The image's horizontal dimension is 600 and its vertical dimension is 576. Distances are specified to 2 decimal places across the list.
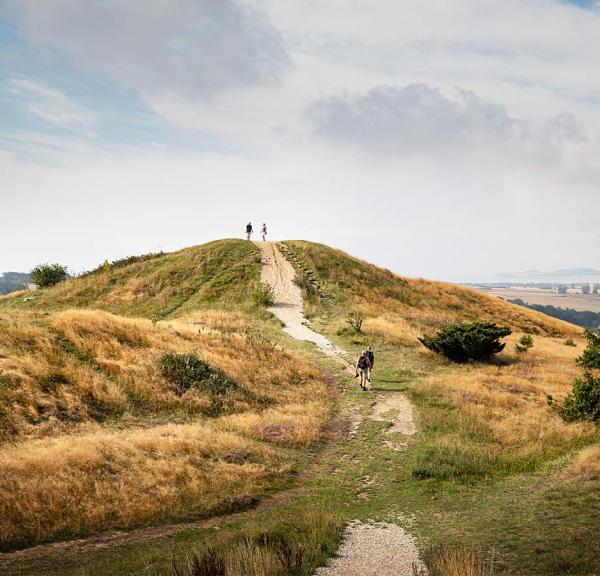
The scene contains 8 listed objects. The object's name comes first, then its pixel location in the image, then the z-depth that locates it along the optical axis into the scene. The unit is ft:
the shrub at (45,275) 179.42
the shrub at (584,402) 57.52
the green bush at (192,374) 66.39
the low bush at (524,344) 108.37
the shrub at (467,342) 94.48
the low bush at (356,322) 111.96
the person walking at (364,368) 76.64
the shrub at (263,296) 133.08
